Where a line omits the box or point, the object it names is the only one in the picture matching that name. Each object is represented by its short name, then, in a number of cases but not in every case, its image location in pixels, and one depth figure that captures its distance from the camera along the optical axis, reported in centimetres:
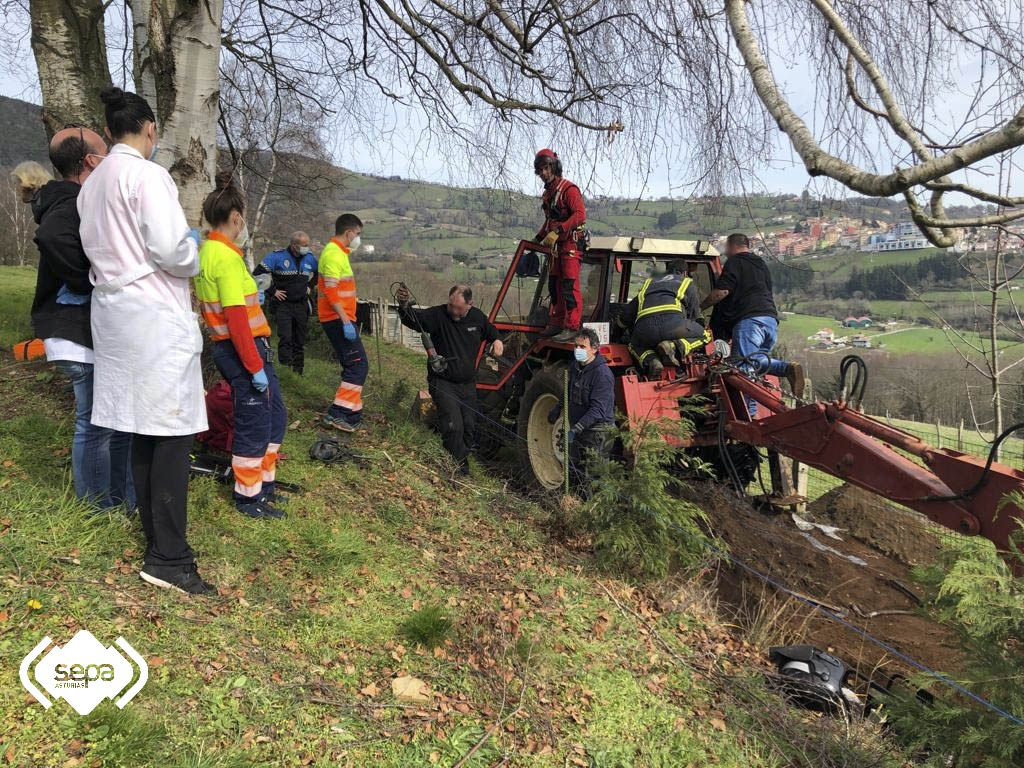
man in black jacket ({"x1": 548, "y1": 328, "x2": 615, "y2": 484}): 510
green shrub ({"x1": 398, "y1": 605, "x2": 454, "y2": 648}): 304
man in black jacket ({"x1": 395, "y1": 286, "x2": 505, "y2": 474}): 600
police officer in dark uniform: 838
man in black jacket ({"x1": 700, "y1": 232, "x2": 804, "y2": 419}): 582
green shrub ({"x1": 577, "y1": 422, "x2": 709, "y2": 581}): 432
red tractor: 326
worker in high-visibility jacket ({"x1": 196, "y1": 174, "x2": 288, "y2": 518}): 349
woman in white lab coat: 262
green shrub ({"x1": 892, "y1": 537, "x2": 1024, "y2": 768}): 253
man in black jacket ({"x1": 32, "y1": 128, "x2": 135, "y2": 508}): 295
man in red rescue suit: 575
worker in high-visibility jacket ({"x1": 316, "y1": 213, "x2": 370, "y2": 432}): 569
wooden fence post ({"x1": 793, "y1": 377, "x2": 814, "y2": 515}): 625
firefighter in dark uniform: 528
